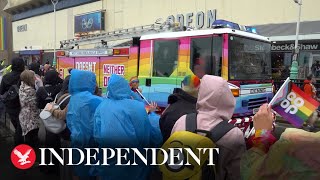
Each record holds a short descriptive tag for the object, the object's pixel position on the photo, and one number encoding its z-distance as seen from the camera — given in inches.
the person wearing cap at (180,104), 139.3
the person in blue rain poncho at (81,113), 153.5
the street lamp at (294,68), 701.3
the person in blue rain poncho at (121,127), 129.0
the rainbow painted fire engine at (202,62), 281.9
